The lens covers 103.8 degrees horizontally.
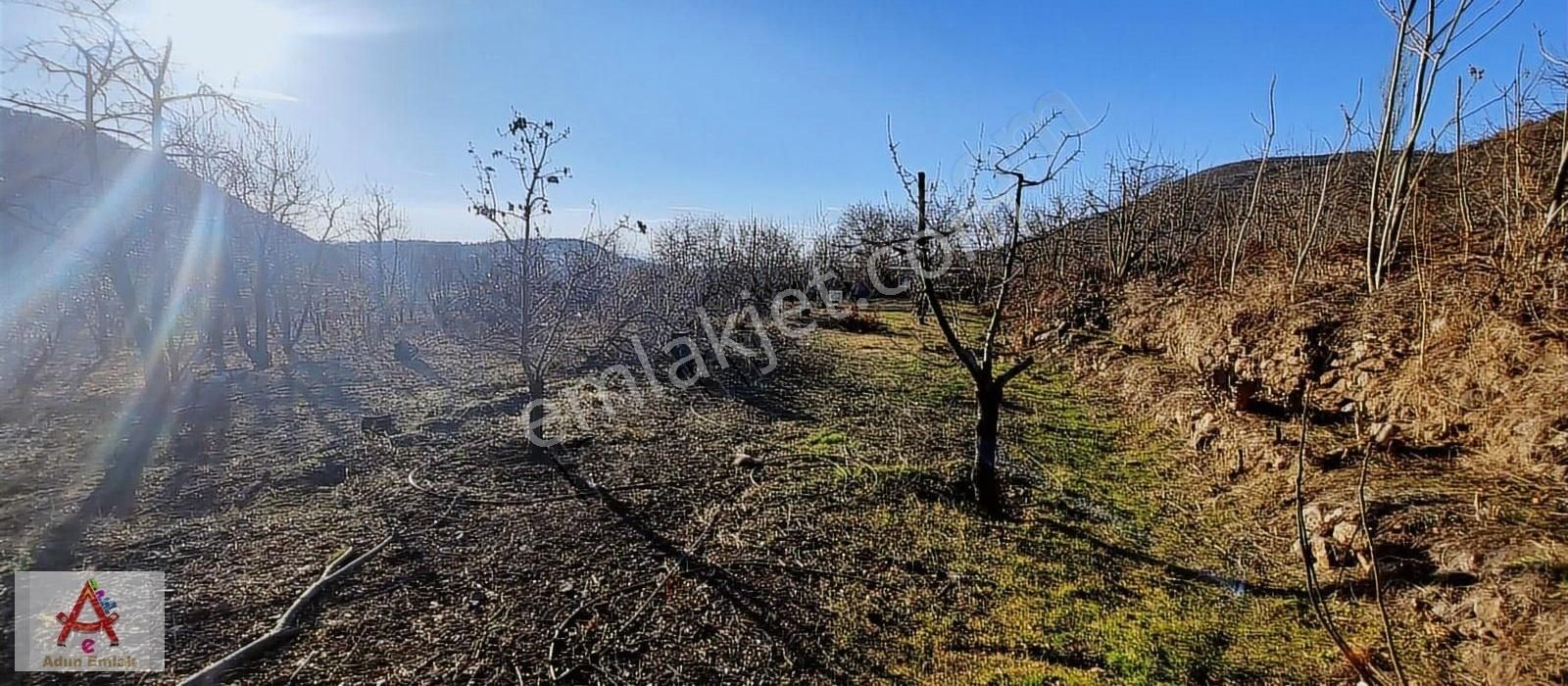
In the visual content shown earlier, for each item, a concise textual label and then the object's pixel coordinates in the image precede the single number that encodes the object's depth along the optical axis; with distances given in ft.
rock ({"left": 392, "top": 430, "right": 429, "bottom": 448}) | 13.94
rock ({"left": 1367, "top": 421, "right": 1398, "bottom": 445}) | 10.73
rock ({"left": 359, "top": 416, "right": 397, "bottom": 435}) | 14.88
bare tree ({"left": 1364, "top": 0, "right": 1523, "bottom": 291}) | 14.07
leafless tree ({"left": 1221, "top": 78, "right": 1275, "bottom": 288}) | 21.53
